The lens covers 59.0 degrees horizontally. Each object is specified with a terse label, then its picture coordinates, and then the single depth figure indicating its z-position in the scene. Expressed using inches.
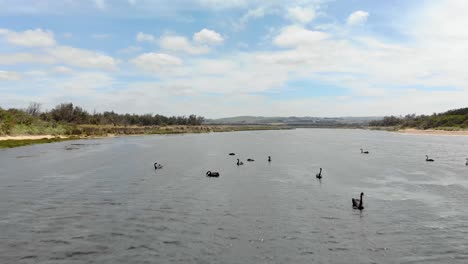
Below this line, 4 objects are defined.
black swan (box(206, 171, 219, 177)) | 1869.1
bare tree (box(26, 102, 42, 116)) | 6934.6
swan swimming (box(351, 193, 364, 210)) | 1211.9
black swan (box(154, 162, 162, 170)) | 2130.5
